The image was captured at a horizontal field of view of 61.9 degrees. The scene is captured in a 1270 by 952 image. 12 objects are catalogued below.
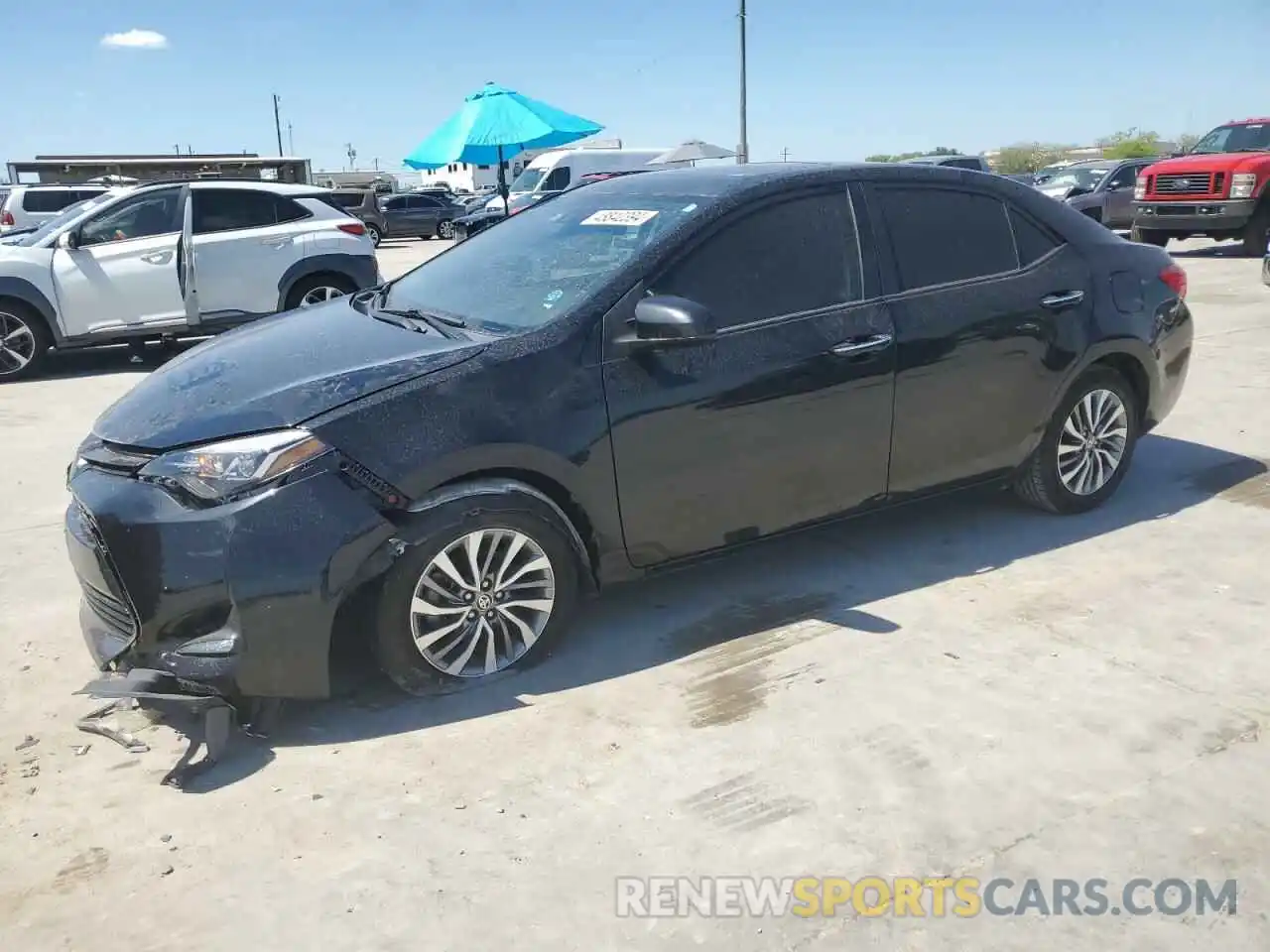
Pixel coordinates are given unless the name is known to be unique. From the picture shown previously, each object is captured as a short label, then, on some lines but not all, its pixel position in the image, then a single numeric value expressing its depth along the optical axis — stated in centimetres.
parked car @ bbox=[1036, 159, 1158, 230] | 2091
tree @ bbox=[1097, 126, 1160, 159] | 6312
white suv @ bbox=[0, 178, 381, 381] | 958
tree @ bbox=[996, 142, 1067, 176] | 6781
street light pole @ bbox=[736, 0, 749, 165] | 2681
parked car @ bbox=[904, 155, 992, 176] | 1777
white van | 2945
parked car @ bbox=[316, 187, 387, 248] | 2652
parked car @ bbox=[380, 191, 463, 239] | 3231
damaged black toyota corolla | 316
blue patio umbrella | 1448
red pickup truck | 1565
